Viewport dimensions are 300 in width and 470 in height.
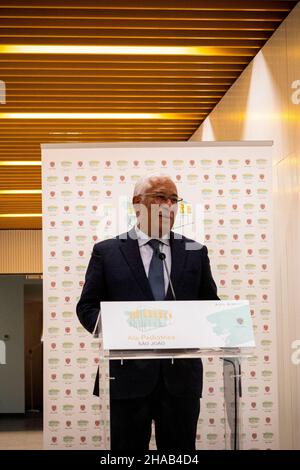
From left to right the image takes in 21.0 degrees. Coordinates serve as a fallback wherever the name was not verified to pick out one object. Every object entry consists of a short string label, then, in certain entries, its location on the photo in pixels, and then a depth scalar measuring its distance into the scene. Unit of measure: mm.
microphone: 3471
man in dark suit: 3230
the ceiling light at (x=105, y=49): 6723
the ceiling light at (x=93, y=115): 8728
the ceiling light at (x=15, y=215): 15305
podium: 3217
